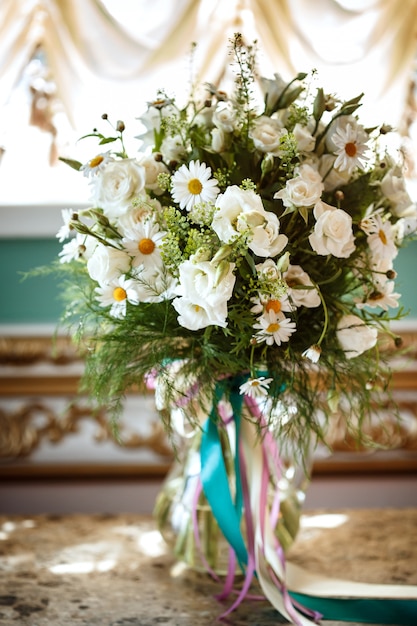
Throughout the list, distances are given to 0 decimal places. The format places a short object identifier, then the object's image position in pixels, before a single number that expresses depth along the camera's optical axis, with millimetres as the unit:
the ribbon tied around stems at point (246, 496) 1010
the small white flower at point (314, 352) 868
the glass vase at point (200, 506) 1084
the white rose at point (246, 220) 827
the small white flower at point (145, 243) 889
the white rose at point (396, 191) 963
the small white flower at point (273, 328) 867
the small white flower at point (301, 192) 854
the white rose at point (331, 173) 937
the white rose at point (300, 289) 890
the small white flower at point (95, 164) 916
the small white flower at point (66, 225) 945
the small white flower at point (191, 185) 864
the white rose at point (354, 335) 936
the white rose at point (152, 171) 937
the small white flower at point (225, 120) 929
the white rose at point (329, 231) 851
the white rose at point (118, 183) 910
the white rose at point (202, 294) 817
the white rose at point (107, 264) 909
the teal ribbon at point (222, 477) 1013
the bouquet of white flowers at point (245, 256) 855
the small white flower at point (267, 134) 909
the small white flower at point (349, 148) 895
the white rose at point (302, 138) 927
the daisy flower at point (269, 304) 860
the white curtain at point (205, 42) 1382
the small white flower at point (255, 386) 888
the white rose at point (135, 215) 897
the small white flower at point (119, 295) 913
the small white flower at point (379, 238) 925
